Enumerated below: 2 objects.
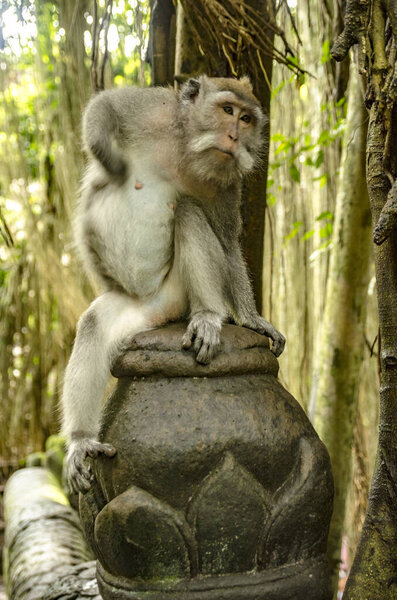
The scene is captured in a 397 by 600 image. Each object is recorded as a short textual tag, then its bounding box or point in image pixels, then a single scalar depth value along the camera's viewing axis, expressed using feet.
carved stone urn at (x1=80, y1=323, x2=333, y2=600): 5.63
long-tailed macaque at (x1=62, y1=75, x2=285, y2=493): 7.49
